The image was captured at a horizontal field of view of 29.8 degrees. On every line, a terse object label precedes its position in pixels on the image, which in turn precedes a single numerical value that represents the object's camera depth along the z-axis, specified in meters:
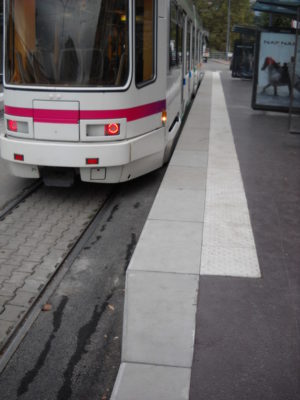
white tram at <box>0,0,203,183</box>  6.67
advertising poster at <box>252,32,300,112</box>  14.80
